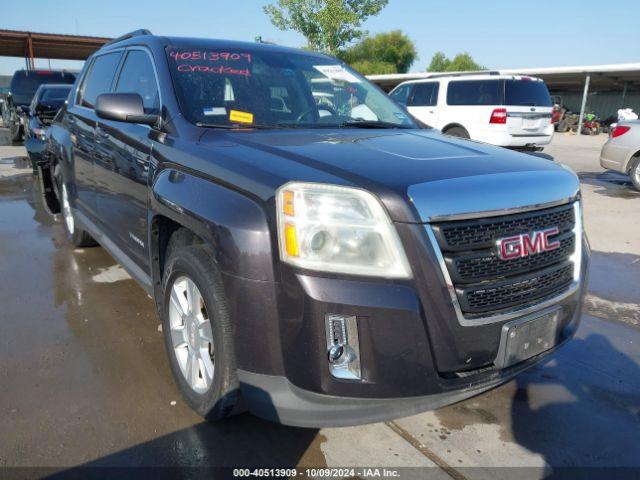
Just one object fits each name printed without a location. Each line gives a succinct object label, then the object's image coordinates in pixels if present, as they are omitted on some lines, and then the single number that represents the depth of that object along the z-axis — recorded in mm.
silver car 9227
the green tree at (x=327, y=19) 23875
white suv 11188
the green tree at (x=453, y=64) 58281
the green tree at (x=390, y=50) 57469
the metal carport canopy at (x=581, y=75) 25000
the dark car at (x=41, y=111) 7086
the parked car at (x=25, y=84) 15047
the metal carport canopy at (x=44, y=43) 24602
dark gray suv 1859
